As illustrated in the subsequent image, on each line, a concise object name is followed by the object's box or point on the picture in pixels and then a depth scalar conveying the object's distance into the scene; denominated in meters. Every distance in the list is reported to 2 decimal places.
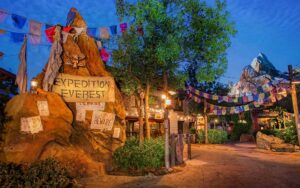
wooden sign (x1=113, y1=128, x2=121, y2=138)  12.84
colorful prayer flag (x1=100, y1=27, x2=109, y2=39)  14.92
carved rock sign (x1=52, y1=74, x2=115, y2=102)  12.21
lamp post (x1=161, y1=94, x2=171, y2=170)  11.98
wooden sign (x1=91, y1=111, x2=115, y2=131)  12.39
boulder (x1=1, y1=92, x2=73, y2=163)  9.21
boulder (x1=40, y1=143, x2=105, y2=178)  9.83
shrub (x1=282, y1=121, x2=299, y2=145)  20.62
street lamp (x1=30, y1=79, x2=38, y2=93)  11.80
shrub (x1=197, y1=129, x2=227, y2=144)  31.27
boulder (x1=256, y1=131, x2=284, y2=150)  21.05
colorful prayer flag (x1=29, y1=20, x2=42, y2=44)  12.92
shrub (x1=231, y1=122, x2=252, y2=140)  37.38
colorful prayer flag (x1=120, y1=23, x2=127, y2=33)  14.66
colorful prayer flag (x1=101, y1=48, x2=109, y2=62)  16.28
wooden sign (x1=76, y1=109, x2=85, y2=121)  12.13
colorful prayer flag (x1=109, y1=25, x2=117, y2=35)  15.04
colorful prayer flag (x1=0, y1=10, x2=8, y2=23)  12.04
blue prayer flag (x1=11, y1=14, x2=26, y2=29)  12.64
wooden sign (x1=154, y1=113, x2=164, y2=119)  29.59
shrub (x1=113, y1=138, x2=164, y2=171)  11.98
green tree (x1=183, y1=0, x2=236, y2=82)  13.30
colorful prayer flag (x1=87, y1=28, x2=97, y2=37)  14.64
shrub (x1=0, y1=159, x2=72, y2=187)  7.48
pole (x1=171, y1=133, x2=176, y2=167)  12.98
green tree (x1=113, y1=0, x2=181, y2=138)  12.73
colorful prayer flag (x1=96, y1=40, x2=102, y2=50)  15.63
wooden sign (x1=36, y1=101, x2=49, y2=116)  10.41
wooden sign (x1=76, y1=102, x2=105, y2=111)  12.29
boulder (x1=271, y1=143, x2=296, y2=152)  18.79
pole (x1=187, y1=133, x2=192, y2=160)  15.57
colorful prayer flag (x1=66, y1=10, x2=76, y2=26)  14.32
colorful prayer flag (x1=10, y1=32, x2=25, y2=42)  13.14
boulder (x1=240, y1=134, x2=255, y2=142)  35.16
